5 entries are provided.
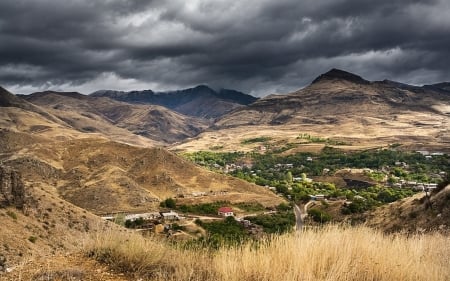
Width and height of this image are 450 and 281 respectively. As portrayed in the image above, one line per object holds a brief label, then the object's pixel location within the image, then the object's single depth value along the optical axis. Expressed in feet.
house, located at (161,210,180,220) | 257.55
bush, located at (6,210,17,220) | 139.11
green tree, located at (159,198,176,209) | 302.45
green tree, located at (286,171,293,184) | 502.46
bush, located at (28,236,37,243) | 124.77
